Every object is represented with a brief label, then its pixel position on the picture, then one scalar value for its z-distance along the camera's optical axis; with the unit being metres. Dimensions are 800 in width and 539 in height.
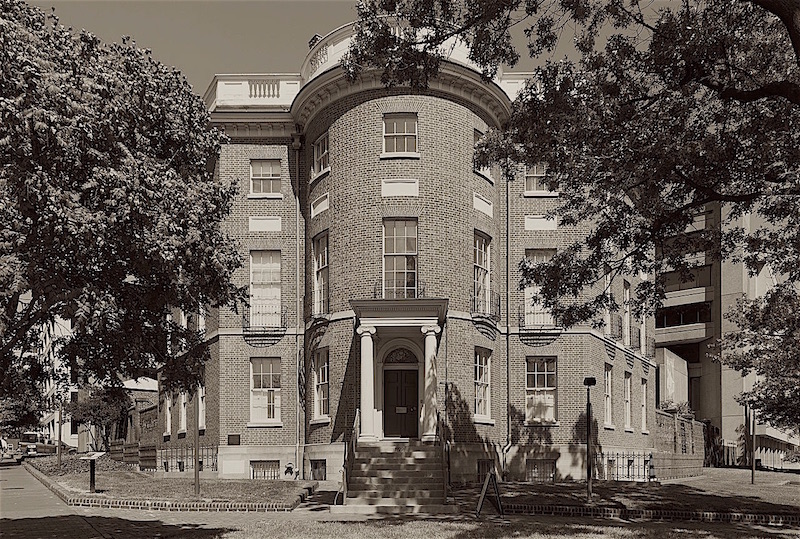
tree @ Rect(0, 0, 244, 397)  11.13
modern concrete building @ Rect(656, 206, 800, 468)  56.78
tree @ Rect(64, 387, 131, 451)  44.28
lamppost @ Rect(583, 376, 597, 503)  21.24
